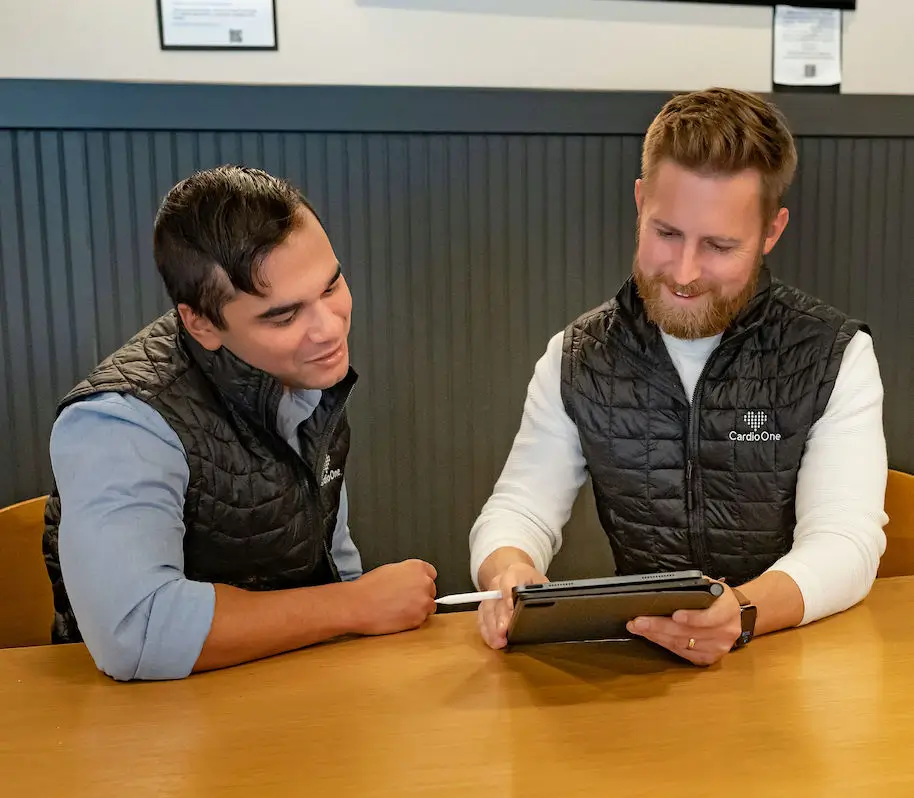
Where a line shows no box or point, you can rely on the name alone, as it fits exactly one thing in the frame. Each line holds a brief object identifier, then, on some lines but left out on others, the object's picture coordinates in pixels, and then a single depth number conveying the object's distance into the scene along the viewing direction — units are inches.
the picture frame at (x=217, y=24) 78.5
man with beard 55.7
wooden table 33.9
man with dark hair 42.4
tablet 39.9
